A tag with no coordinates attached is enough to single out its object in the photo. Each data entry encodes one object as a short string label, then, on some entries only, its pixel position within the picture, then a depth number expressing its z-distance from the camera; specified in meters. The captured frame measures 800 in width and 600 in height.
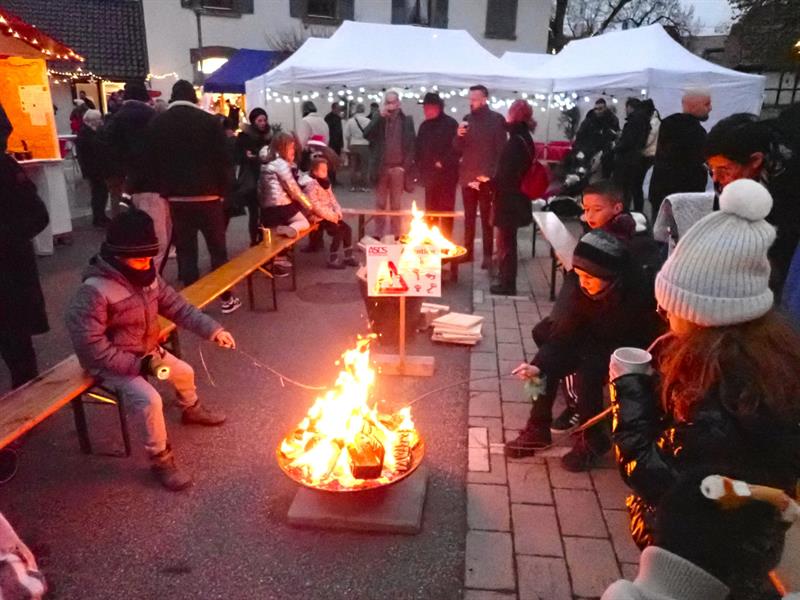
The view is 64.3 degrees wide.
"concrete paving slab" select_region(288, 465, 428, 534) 3.32
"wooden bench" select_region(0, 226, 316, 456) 3.32
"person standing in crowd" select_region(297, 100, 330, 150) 13.43
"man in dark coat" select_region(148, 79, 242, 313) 6.32
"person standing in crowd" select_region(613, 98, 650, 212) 10.85
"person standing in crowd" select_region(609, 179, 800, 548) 1.90
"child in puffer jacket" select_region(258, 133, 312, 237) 7.68
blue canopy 19.98
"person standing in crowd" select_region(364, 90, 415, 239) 9.84
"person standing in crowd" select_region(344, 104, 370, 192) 16.58
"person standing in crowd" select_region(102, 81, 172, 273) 6.45
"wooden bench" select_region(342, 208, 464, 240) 8.63
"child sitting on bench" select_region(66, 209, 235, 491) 3.67
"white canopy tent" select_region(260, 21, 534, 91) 12.03
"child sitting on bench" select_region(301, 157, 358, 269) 8.24
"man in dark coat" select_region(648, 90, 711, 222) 7.33
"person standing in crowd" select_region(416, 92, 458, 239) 8.78
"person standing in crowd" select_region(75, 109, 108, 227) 9.97
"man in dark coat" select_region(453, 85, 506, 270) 8.24
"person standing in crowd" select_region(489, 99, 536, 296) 6.87
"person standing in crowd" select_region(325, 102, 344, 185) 17.39
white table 8.79
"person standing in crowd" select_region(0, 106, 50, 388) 3.84
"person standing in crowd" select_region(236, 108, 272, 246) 8.88
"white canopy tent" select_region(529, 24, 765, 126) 12.56
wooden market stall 8.88
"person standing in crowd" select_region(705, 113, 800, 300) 3.71
